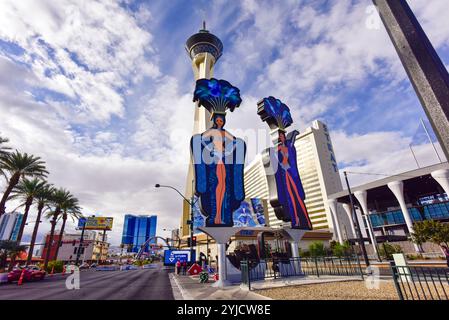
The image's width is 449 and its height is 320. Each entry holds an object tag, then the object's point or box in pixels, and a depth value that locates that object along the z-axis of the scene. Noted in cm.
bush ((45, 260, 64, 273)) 3032
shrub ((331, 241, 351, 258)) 3906
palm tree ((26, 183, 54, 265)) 2917
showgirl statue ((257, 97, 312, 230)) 1686
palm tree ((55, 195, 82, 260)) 3470
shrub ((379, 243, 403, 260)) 2789
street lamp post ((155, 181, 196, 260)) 2055
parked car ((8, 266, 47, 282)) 1756
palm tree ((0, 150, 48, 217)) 2322
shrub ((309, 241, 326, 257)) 4228
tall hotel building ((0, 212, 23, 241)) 15498
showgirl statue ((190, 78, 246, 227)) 1444
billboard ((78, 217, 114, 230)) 8531
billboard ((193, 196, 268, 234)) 7361
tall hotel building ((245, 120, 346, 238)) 8722
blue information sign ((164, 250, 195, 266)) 3666
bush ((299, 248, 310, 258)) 4575
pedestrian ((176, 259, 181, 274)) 2366
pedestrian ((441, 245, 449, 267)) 1462
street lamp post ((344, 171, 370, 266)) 2246
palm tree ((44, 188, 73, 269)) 3325
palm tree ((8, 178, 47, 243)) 2689
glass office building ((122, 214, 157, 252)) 17288
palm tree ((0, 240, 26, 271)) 2520
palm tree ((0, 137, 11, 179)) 2149
